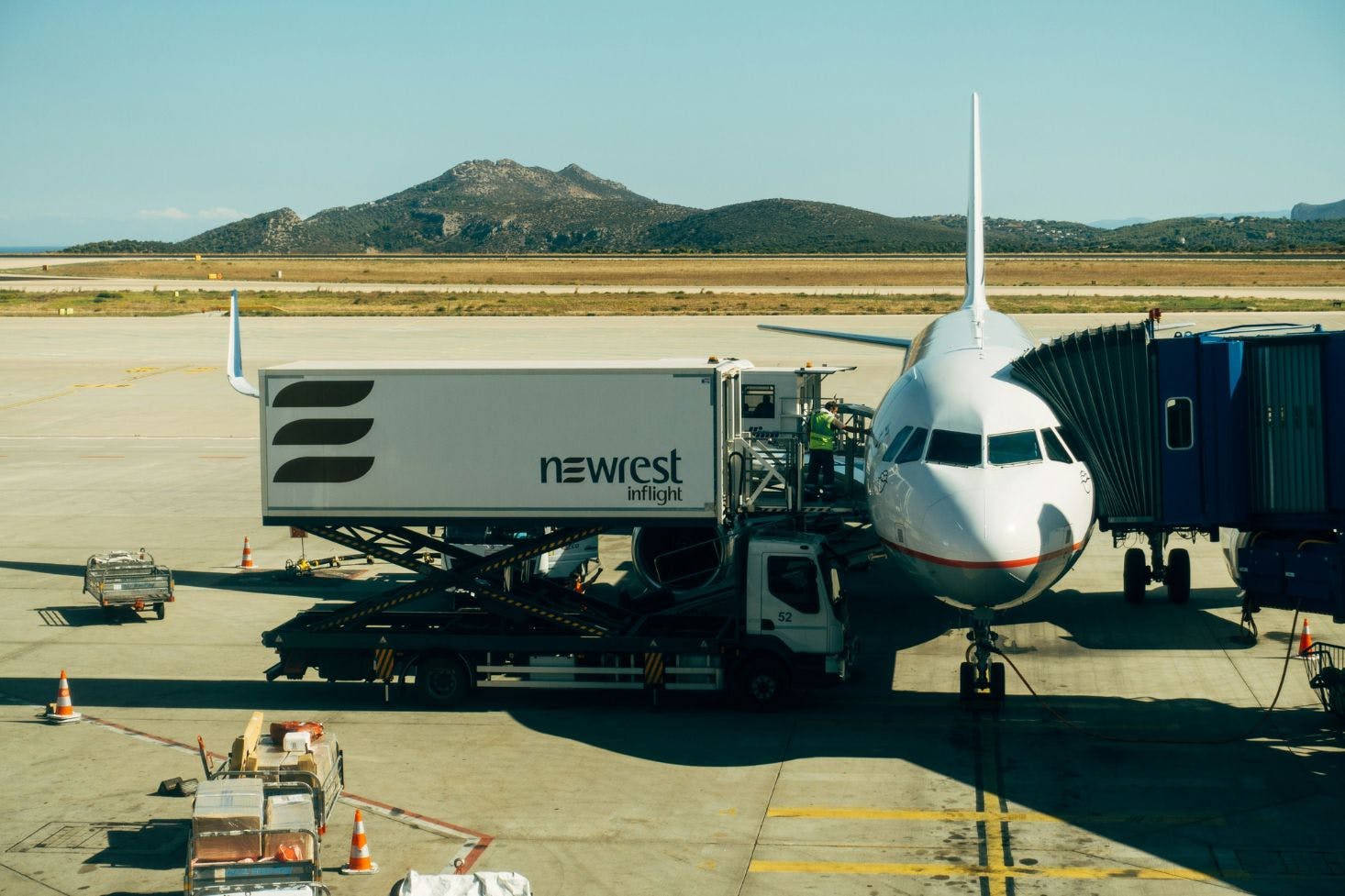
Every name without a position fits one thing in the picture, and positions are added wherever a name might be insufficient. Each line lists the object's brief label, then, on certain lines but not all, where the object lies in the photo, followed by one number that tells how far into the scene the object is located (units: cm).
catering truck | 2083
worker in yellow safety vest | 2553
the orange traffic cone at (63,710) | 2044
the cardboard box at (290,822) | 1443
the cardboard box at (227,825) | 1409
